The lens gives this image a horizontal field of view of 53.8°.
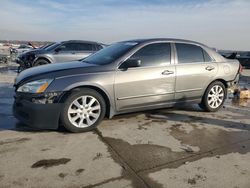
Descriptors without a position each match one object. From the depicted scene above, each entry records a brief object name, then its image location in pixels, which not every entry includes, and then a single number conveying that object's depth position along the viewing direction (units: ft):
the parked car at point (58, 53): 32.83
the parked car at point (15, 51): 84.05
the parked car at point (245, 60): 61.82
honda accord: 12.44
